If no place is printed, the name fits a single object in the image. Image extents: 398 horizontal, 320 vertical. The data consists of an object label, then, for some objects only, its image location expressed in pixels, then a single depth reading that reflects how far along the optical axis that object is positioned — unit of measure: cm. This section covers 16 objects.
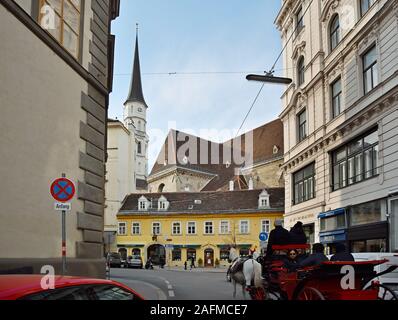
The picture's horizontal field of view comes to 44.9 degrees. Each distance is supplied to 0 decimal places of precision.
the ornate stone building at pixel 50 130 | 1042
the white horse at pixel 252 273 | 1136
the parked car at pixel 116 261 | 4866
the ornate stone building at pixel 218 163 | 6725
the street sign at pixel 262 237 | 2791
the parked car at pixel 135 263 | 4881
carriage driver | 988
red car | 338
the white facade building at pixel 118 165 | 7162
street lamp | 1551
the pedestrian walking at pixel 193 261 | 5534
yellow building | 5581
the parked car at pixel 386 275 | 1008
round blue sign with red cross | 949
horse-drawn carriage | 702
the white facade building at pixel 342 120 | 2009
